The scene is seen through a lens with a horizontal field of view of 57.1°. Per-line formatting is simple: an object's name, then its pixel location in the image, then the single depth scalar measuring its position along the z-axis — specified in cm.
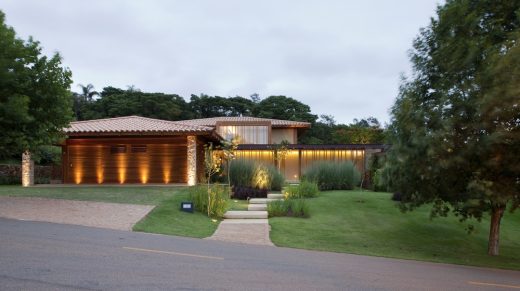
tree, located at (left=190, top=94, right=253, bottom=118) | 5331
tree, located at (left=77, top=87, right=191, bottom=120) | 4769
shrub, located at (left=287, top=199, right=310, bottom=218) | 1599
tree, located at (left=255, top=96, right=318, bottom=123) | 5094
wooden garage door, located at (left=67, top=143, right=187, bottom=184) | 2369
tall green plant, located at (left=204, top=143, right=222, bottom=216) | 1778
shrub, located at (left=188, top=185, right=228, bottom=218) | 1605
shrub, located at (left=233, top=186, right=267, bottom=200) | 2022
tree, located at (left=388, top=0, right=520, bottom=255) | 974
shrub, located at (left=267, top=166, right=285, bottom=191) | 2283
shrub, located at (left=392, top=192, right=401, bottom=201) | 1862
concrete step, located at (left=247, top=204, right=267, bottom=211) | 1708
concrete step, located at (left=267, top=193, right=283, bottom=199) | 1989
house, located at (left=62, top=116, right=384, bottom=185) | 2278
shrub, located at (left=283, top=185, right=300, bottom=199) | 1938
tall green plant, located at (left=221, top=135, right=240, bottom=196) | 1942
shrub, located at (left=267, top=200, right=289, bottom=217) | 1625
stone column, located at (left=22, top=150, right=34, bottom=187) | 2344
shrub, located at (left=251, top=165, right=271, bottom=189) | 2211
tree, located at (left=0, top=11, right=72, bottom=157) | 1493
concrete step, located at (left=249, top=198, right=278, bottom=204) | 1862
